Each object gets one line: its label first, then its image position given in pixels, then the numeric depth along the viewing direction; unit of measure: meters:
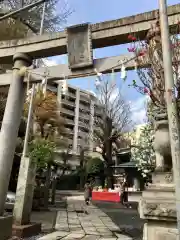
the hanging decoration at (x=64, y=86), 4.94
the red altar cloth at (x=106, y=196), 14.62
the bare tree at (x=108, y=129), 16.55
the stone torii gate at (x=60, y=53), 4.62
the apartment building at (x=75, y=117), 36.33
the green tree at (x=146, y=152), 7.24
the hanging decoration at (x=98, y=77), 4.61
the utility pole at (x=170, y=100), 2.28
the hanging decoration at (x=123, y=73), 4.06
